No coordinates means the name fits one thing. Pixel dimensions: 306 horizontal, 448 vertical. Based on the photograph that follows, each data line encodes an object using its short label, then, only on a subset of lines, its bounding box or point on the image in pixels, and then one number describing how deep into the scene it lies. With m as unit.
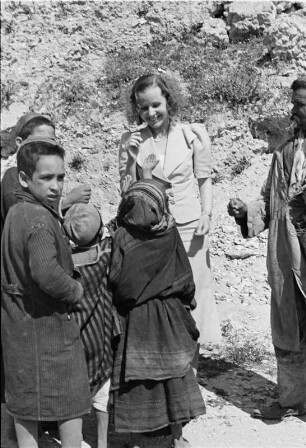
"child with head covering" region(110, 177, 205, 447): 3.75
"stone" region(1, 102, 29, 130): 9.99
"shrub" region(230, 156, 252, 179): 8.60
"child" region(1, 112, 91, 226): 3.98
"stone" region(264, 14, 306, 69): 9.48
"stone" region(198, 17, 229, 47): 10.05
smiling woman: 4.25
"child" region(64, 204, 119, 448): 3.69
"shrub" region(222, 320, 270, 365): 5.65
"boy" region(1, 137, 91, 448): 3.29
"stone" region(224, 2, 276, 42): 9.69
